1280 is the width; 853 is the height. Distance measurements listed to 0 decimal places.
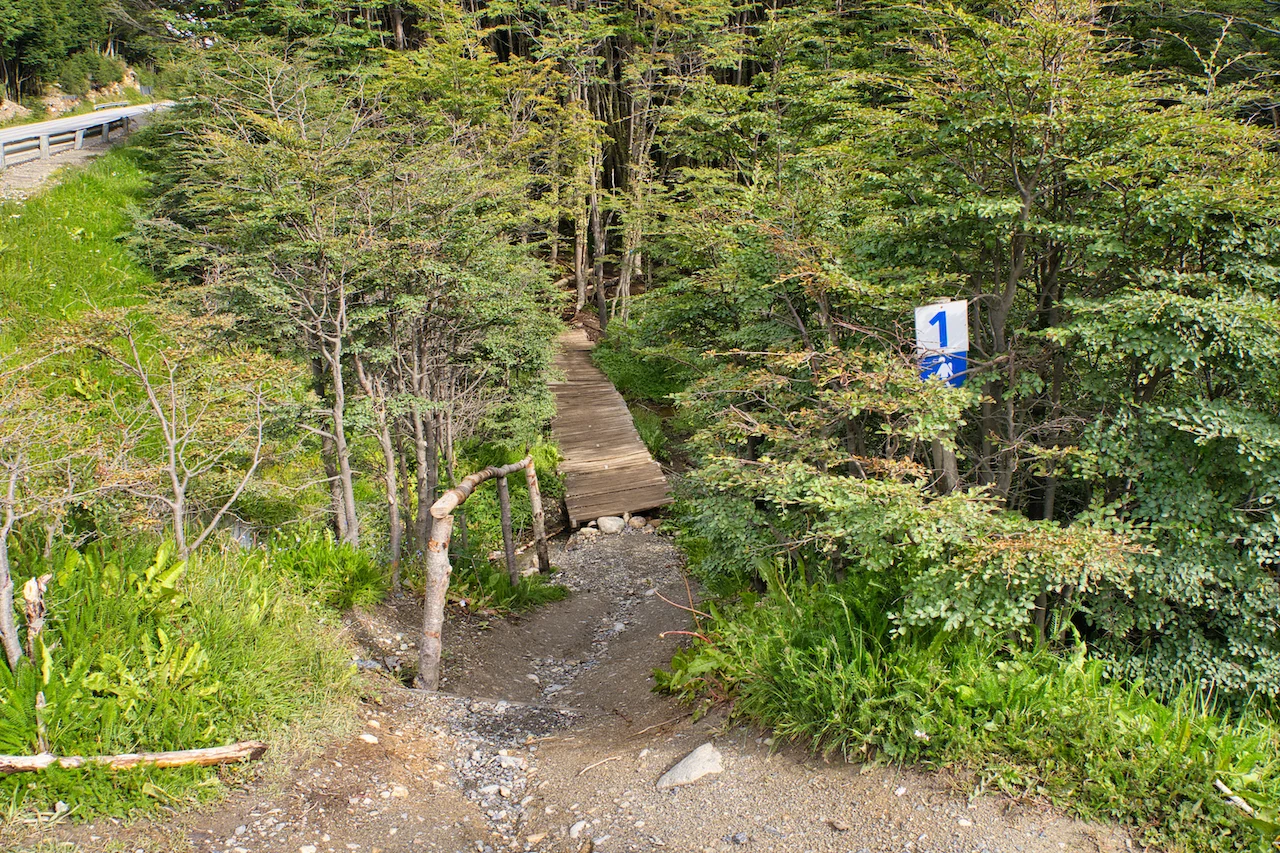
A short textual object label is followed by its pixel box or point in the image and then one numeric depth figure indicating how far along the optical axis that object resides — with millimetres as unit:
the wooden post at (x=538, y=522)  8281
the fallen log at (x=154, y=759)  2770
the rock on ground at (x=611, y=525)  9875
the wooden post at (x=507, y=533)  7266
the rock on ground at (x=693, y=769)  3260
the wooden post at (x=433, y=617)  4984
